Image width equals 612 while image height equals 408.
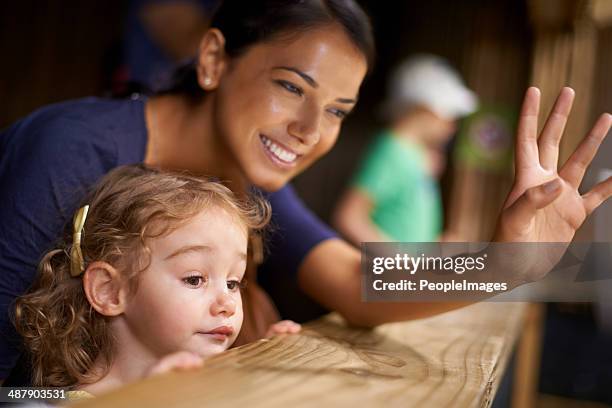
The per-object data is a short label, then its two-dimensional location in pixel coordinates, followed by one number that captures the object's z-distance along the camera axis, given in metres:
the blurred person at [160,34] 2.04
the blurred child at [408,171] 2.14
